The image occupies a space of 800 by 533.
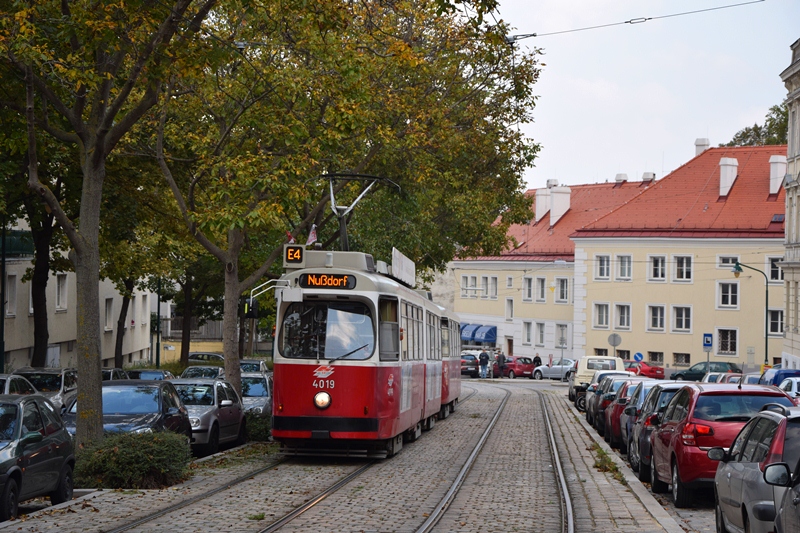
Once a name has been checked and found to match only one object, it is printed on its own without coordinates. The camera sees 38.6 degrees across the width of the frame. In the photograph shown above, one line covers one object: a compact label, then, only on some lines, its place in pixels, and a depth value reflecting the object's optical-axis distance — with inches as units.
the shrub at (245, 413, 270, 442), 935.0
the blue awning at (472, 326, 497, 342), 3425.2
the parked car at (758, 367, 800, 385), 1310.3
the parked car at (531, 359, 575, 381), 2810.8
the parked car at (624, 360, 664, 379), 2292.1
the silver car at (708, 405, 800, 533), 353.1
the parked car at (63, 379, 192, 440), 729.0
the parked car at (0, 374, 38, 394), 885.8
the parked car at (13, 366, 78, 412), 1061.1
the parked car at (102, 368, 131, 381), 1219.3
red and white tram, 732.7
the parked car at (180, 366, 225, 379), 1450.5
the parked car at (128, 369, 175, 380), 1268.5
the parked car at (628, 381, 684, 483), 668.7
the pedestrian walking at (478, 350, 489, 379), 2881.4
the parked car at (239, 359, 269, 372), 1524.4
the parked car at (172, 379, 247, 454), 815.7
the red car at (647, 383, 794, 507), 540.4
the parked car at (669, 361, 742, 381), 2463.1
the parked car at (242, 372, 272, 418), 1073.5
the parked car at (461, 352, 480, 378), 2901.1
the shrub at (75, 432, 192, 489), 591.2
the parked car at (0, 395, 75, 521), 475.8
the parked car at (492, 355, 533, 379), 2915.8
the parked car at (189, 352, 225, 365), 2054.1
